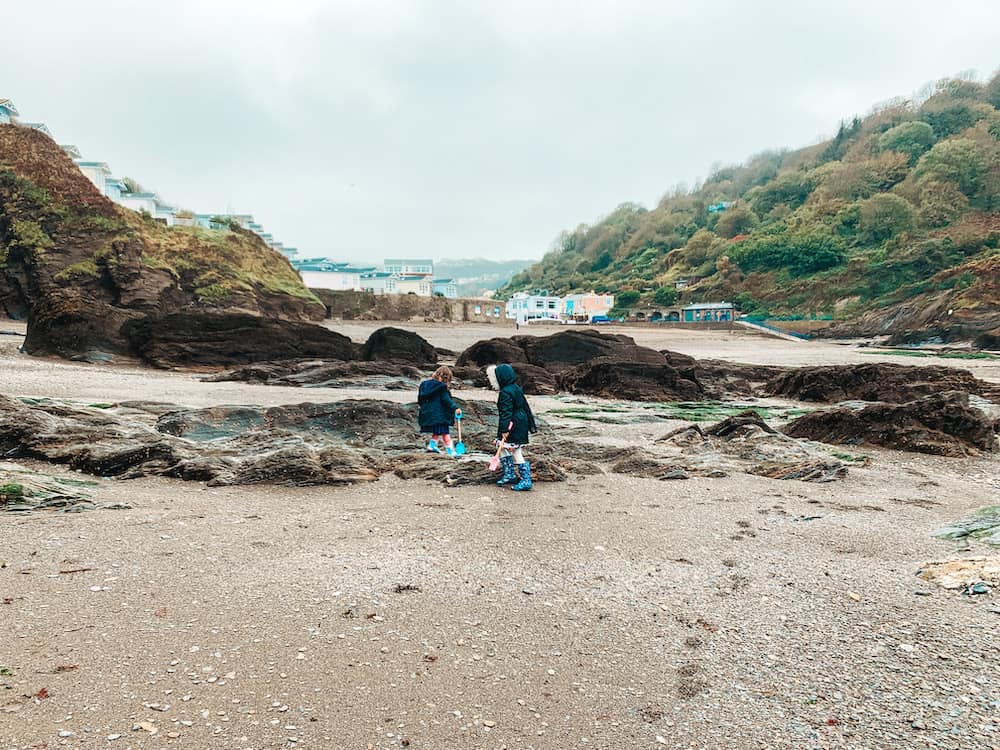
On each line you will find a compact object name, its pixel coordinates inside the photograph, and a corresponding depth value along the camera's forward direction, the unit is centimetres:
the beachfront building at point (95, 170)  5664
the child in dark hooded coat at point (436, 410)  870
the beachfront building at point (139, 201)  6129
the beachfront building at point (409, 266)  16975
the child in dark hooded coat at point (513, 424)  695
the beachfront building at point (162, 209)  6366
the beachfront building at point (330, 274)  8832
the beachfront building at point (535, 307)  10831
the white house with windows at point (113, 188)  5860
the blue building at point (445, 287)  13588
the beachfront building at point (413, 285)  11079
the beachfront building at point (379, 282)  10638
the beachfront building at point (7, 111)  4712
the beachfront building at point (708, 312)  7112
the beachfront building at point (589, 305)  10006
